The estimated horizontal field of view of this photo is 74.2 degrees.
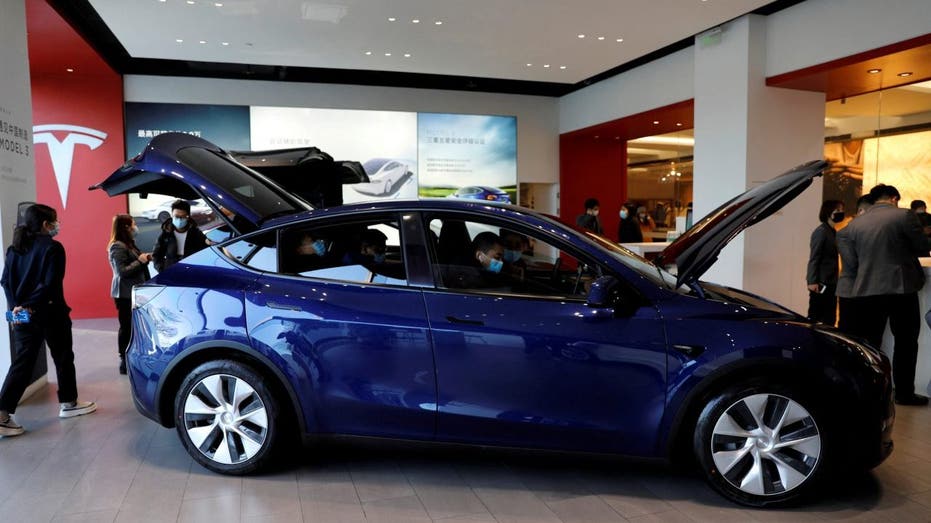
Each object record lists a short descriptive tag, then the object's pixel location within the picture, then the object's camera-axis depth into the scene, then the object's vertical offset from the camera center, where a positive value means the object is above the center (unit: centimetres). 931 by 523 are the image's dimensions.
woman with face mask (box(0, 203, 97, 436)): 398 -43
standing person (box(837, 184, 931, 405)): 442 -40
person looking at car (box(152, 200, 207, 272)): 543 -14
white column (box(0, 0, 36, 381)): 466 +80
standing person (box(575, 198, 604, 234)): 891 +6
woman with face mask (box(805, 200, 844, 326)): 596 -33
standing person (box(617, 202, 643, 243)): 1041 -10
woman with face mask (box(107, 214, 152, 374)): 546 -36
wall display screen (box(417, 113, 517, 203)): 1156 +127
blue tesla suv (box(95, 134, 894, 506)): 273 -59
